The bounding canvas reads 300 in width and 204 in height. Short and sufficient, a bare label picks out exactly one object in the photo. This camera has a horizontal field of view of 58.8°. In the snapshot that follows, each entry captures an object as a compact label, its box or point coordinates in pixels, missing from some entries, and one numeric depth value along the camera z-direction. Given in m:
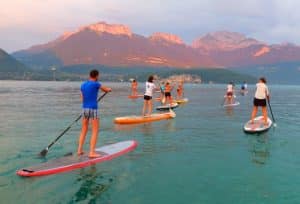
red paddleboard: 8.47
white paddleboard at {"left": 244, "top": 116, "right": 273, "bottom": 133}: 14.90
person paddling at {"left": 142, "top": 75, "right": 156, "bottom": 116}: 18.68
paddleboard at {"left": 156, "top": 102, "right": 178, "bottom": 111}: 25.36
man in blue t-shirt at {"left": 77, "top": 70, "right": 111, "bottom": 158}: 9.35
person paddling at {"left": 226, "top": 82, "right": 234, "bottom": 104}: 30.34
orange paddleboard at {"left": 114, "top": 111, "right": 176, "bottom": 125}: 17.46
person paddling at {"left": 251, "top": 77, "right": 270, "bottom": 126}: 15.32
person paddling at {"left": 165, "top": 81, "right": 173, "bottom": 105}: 26.17
